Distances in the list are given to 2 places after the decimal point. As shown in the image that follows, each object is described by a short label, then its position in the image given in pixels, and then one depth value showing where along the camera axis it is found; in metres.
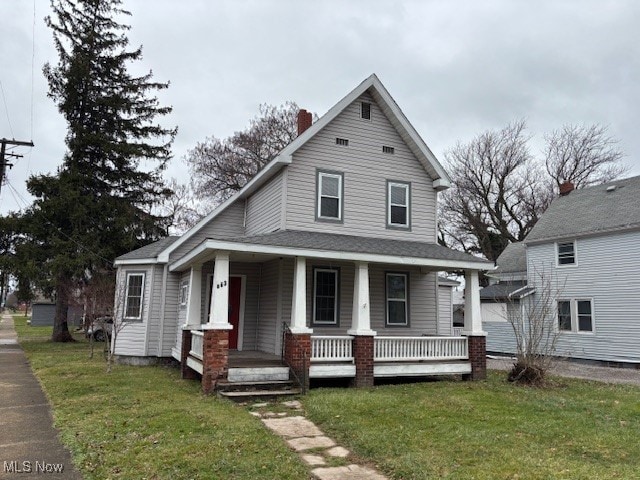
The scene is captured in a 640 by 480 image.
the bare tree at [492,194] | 37.38
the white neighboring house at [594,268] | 18.11
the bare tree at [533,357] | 11.31
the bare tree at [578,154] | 34.53
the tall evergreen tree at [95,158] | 22.28
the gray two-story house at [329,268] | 10.84
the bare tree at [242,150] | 31.97
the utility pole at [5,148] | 21.31
